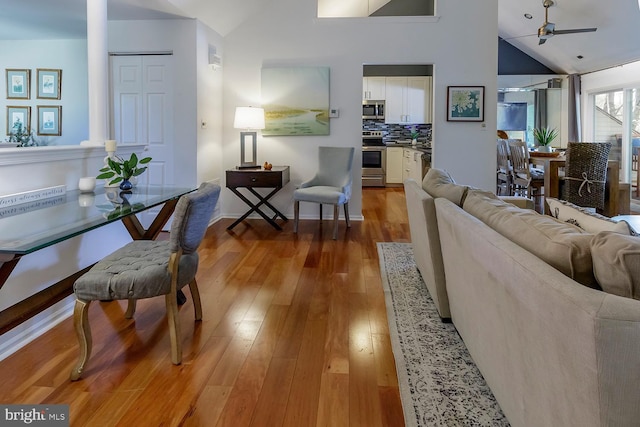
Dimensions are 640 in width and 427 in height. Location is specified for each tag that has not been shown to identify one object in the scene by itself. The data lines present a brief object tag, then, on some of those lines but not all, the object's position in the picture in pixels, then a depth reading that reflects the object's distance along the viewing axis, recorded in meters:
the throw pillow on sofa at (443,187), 2.41
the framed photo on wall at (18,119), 5.65
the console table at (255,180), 5.14
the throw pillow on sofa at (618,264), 1.07
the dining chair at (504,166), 6.61
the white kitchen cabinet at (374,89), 9.23
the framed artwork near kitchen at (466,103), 5.55
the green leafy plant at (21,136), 5.55
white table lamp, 5.30
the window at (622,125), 7.36
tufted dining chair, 2.03
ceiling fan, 5.49
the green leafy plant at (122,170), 2.84
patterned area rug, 1.73
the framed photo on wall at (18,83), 5.60
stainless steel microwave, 9.38
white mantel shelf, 2.32
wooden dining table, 4.59
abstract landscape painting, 5.61
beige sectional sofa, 0.92
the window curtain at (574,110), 8.78
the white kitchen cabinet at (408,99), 9.24
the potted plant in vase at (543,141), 6.75
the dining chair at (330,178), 5.04
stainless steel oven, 9.34
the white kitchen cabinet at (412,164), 7.94
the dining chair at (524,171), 5.99
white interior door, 5.01
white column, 3.43
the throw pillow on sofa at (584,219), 1.44
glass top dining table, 1.67
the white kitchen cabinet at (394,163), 9.46
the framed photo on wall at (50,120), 5.65
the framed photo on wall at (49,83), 5.57
